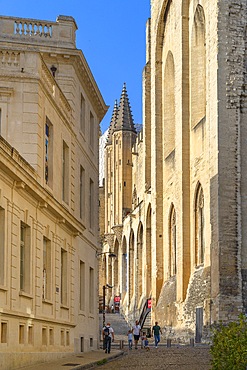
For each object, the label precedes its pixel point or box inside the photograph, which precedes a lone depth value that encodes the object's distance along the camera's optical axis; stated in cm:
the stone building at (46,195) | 2052
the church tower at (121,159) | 8412
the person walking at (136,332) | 3975
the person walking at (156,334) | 3944
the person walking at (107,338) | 3291
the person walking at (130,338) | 3958
